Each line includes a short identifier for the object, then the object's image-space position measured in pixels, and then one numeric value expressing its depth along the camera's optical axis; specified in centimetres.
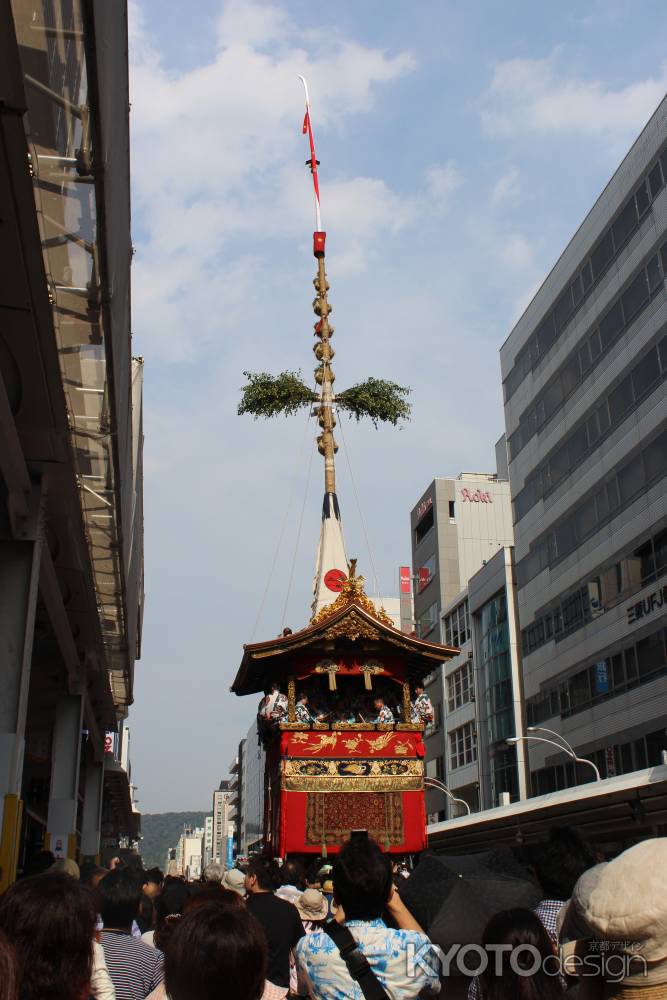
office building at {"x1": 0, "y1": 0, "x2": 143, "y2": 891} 688
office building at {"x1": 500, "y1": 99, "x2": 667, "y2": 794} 3350
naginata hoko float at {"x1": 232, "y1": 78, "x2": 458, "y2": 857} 1506
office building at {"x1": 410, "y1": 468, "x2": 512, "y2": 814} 5675
